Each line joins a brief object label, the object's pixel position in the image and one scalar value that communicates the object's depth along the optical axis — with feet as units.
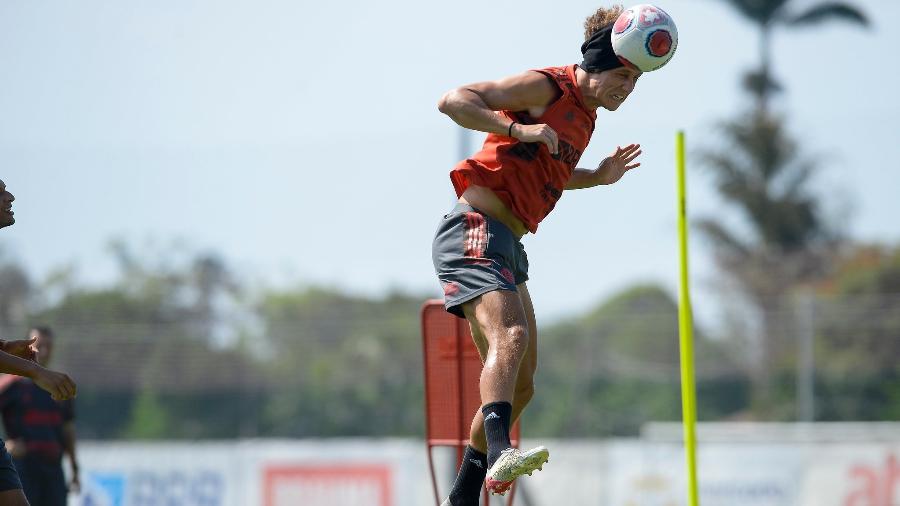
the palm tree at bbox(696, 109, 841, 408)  241.55
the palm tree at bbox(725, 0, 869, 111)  281.13
